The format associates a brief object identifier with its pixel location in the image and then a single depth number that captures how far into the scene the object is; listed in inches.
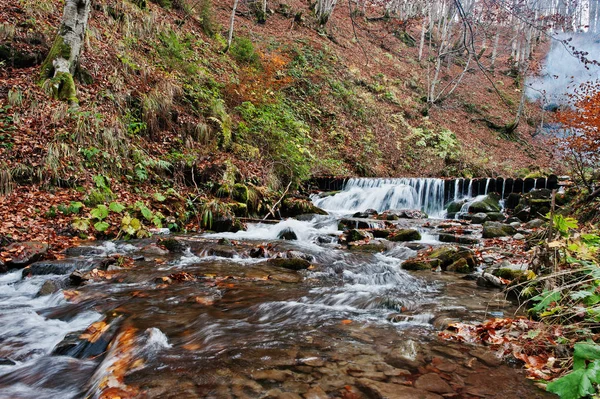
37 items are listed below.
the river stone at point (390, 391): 83.0
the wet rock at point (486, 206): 454.0
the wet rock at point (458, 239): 305.3
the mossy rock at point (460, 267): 226.5
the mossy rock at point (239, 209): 351.9
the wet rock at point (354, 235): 315.9
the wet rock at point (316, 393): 81.7
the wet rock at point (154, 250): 232.2
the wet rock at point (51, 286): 160.1
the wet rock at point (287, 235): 322.0
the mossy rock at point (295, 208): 412.8
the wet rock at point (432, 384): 86.2
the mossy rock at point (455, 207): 491.2
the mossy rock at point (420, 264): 232.7
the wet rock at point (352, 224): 375.9
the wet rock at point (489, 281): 187.9
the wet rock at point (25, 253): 186.6
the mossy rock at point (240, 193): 362.3
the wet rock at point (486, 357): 100.0
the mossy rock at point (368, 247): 279.8
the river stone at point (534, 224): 341.7
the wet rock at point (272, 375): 89.2
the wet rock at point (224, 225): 325.1
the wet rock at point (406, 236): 319.0
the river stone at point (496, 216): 410.7
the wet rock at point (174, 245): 242.8
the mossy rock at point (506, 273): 191.6
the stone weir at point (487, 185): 481.7
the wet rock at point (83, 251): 212.1
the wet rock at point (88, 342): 110.0
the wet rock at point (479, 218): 417.6
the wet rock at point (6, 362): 104.4
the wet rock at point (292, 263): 221.8
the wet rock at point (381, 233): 336.2
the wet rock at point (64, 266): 181.9
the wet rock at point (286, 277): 193.3
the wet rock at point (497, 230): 326.0
